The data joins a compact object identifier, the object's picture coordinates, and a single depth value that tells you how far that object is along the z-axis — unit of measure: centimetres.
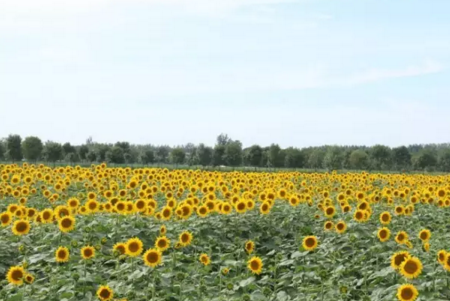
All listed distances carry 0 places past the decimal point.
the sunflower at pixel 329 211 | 1114
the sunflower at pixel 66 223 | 912
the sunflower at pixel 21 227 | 927
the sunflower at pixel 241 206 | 1145
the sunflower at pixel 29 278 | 741
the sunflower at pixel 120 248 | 822
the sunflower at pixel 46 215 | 995
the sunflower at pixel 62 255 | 777
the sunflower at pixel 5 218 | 1002
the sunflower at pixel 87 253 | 774
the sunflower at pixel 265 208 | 1136
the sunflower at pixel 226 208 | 1112
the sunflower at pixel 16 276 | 733
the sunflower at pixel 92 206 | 1072
